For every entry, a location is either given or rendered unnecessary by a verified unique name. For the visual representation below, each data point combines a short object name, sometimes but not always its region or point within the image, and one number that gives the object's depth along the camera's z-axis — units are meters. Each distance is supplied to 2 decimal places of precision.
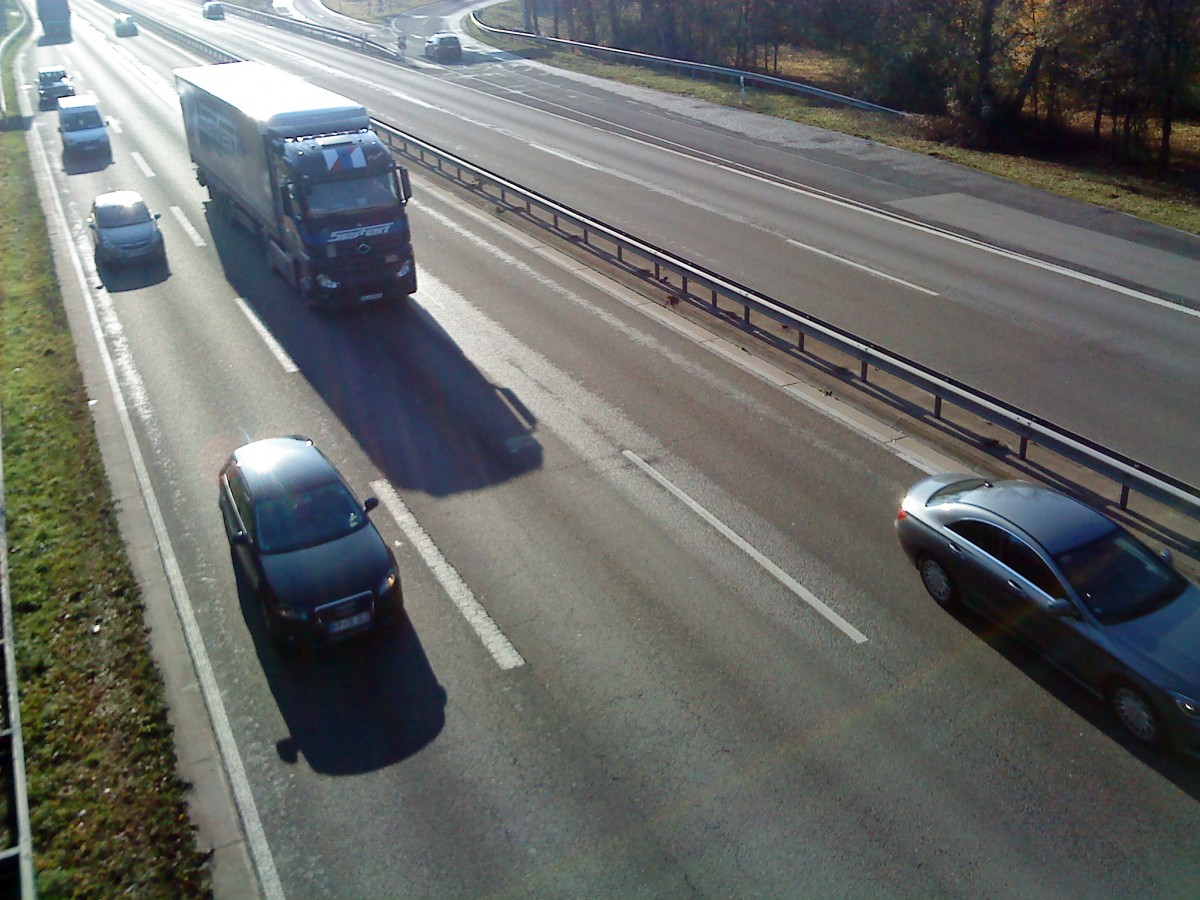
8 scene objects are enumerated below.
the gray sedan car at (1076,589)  8.80
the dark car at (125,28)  73.19
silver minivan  35.25
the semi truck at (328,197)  19.19
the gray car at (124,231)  23.47
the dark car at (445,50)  59.28
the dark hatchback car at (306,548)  10.23
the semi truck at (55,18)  71.38
